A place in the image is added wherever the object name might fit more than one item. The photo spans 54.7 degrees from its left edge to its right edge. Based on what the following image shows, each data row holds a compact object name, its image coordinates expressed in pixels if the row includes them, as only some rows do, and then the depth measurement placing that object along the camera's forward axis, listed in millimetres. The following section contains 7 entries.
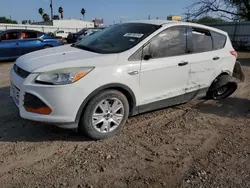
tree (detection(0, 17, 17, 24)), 69438
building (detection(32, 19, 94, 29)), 47759
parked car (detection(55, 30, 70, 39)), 33266
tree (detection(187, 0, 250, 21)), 22092
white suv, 3012
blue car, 9781
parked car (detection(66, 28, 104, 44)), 19200
